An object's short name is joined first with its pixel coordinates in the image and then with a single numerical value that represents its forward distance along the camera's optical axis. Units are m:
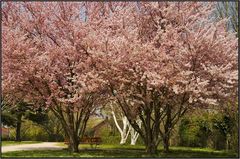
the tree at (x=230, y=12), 12.80
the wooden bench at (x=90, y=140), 18.86
